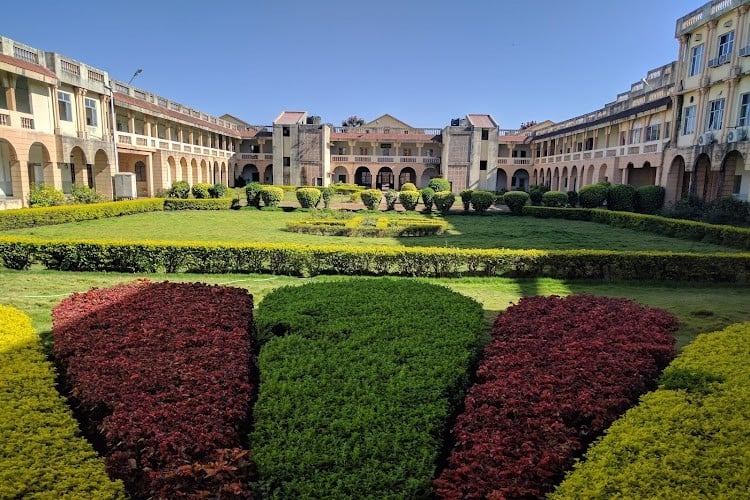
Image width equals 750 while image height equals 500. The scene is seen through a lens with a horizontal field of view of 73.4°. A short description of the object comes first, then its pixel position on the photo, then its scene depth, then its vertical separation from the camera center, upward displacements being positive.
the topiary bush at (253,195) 26.95 -0.65
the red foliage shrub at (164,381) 3.12 -1.63
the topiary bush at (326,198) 28.30 -0.77
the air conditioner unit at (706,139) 22.39 +2.40
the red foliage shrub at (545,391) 3.05 -1.60
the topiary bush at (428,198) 26.44 -0.60
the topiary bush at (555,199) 26.84 -0.54
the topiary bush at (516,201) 26.17 -0.65
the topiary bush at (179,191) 28.44 -0.55
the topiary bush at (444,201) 26.08 -0.73
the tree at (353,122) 71.38 +8.98
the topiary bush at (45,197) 19.19 -0.72
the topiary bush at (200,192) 28.75 -0.59
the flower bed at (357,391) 3.09 -1.62
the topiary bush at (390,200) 27.70 -0.78
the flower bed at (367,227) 17.62 -1.49
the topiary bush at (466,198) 27.20 -0.59
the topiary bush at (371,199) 26.41 -0.71
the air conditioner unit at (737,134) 20.58 +2.41
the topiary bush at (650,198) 24.97 -0.34
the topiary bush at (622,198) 25.00 -0.36
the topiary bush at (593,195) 25.61 -0.27
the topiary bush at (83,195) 21.39 -0.68
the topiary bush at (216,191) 29.66 -0.53
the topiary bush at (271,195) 26.78 -0.64
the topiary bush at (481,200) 26.38 -0.65
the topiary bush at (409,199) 26.52 -0.68
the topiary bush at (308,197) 26.14 -0.68
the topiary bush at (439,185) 37.56 +0.13
